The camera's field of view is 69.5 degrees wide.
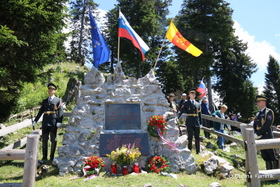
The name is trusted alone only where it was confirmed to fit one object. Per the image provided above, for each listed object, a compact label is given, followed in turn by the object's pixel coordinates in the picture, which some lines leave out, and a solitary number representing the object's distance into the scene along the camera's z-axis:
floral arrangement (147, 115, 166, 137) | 6.29
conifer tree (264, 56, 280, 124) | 27.86
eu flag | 7.07
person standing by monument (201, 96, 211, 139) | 9.66
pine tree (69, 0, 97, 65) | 35.74
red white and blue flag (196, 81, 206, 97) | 13.70
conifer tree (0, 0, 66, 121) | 6.34
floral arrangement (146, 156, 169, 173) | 5.67
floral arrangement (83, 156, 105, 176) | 5.48
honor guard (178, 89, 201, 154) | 6.91
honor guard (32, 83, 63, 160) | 6.35
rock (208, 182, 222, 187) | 4.55
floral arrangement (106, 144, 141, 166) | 5.47
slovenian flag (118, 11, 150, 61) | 7.46
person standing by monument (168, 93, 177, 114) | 8.28
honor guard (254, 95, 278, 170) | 5.31
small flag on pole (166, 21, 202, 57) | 8.06
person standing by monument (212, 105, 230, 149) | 8.52
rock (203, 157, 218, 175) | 5.71
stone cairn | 5.89
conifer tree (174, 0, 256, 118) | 20.91
